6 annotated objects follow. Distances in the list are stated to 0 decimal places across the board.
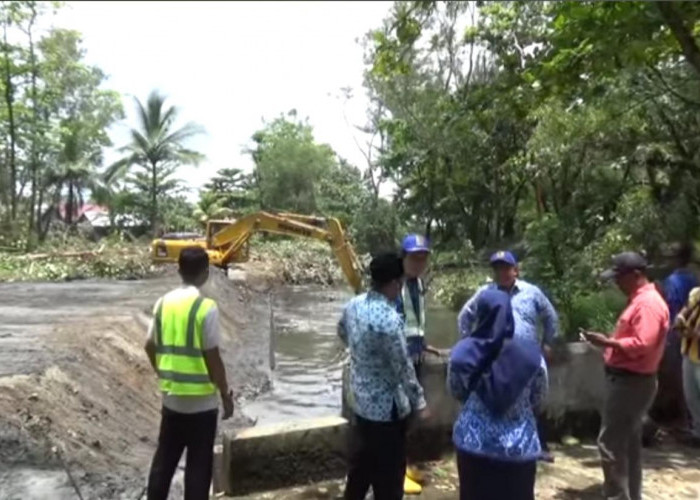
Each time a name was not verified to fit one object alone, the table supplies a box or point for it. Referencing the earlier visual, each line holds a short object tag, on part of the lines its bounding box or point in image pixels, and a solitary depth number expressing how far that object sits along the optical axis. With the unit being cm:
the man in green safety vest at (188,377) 452
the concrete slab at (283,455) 562
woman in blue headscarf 351
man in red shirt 495
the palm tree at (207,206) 4741
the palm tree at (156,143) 4656
